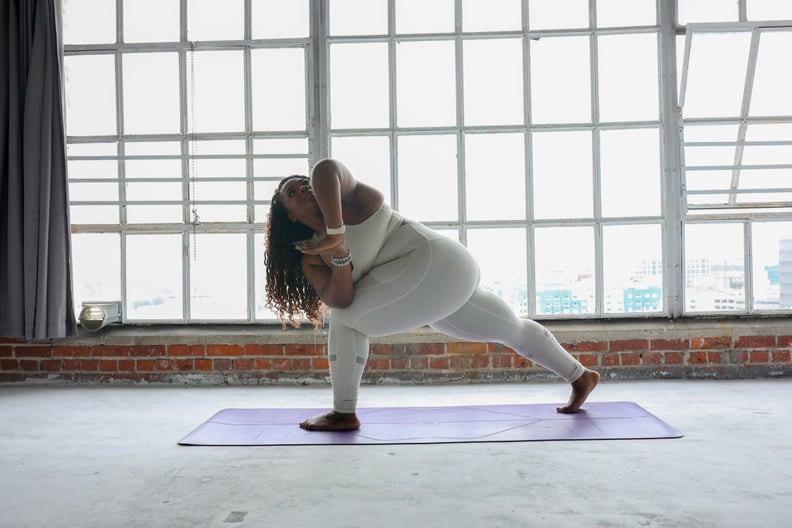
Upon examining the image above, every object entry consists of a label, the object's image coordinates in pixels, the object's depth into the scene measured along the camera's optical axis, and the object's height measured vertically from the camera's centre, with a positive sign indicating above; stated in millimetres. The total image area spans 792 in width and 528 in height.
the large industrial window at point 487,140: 3906 +800
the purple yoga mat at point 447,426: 2516 -660
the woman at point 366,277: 2496 -26
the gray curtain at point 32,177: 3697 +579
